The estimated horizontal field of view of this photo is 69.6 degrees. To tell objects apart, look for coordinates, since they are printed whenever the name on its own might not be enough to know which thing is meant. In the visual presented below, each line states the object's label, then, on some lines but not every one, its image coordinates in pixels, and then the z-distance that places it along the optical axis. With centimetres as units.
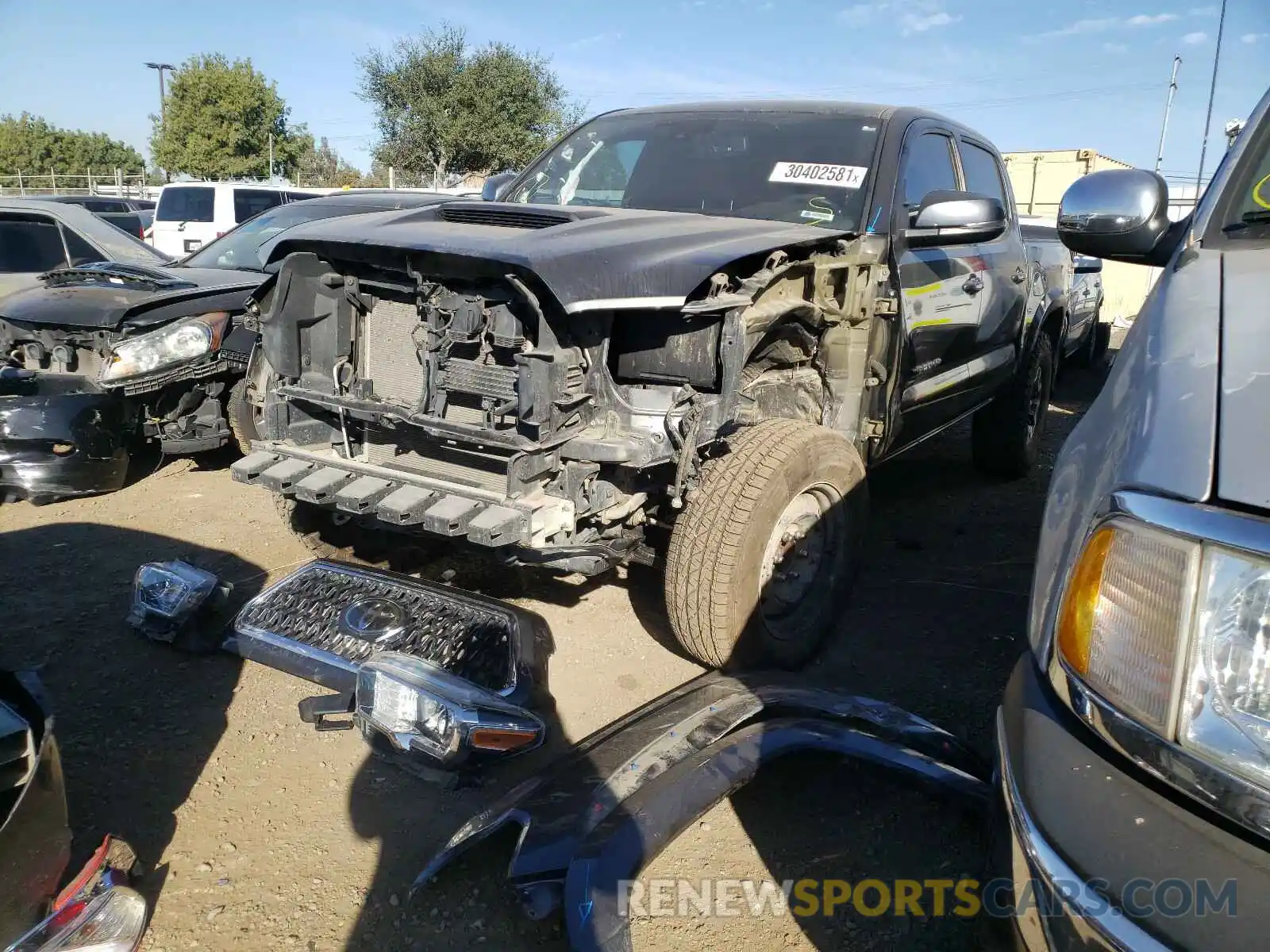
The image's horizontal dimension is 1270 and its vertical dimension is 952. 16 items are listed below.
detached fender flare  177
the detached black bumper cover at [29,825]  155
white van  1249
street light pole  3759
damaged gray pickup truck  270
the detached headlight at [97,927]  161
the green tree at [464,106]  2825
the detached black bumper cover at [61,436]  441
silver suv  112
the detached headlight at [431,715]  246
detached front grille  283
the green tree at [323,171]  4141
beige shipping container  2256
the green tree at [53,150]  4719
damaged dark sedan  447
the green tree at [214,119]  3672
